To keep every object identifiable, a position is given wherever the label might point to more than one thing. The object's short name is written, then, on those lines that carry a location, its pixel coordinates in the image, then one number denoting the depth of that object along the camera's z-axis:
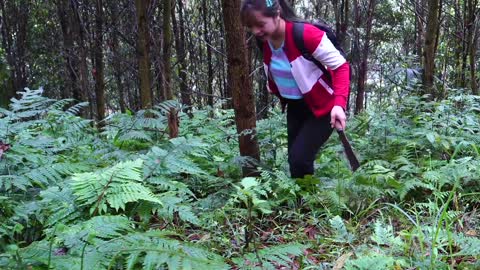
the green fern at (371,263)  1.74
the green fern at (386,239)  2.15
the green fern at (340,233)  2.30
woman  2.84
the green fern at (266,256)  1.79
